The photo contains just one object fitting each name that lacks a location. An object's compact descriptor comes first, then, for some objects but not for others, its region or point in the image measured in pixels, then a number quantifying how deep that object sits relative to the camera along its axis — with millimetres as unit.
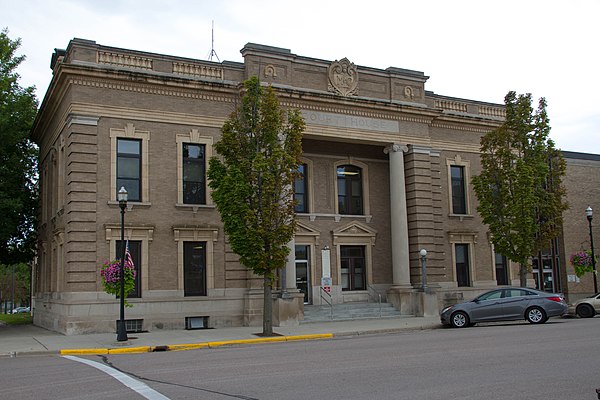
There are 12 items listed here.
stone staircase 27105
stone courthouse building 23766
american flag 20844
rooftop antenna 33219
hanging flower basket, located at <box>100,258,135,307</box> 20625
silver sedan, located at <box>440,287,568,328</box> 22766
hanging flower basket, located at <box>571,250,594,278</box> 31125
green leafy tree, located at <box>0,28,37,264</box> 28609
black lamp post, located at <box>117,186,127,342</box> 19750
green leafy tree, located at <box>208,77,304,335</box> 21562
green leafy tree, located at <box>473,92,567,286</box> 27016
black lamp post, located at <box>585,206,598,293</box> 29155
